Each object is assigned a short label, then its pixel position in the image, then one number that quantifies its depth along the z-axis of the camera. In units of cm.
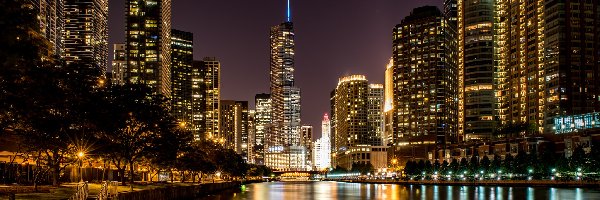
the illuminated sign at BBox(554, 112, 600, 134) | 19780
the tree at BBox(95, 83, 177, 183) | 6034
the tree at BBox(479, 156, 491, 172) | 18731
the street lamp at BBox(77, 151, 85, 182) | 5852
